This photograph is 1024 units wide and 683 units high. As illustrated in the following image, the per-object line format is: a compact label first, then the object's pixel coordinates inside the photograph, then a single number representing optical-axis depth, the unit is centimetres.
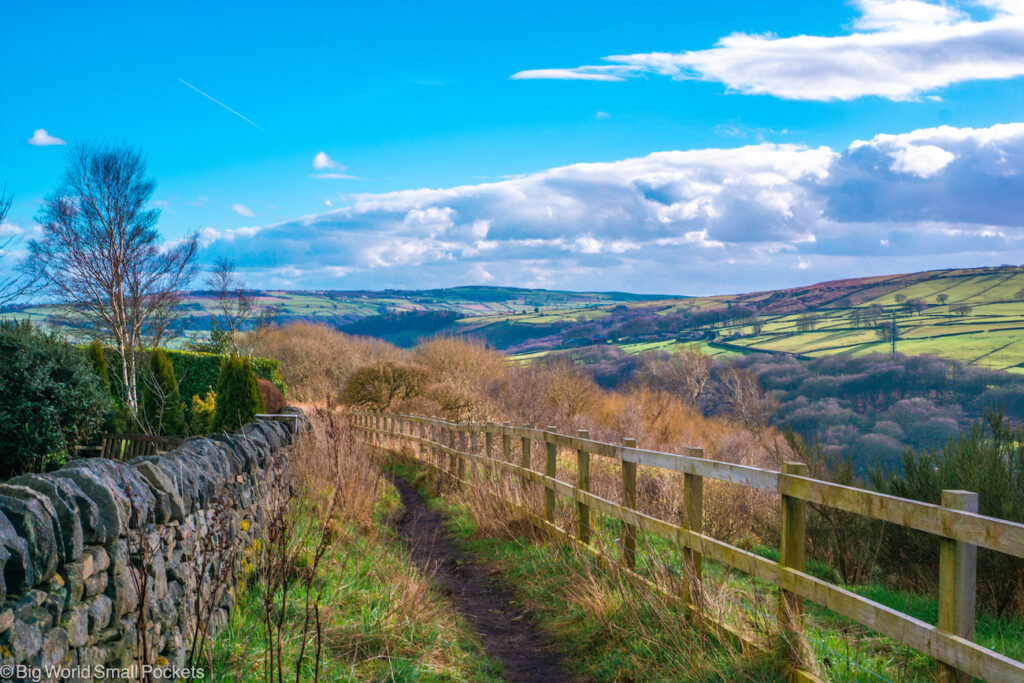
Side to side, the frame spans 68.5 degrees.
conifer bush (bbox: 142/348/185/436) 1816
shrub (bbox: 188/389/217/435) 2330
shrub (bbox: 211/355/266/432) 1828
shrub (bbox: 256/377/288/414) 2430
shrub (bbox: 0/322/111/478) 1116
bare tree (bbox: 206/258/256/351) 5450
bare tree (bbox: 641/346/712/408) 4694
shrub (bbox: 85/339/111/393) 1658
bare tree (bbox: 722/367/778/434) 4184
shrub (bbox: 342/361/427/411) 2747
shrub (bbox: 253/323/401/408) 4469
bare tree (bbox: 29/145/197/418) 2752
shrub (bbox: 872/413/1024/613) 625
